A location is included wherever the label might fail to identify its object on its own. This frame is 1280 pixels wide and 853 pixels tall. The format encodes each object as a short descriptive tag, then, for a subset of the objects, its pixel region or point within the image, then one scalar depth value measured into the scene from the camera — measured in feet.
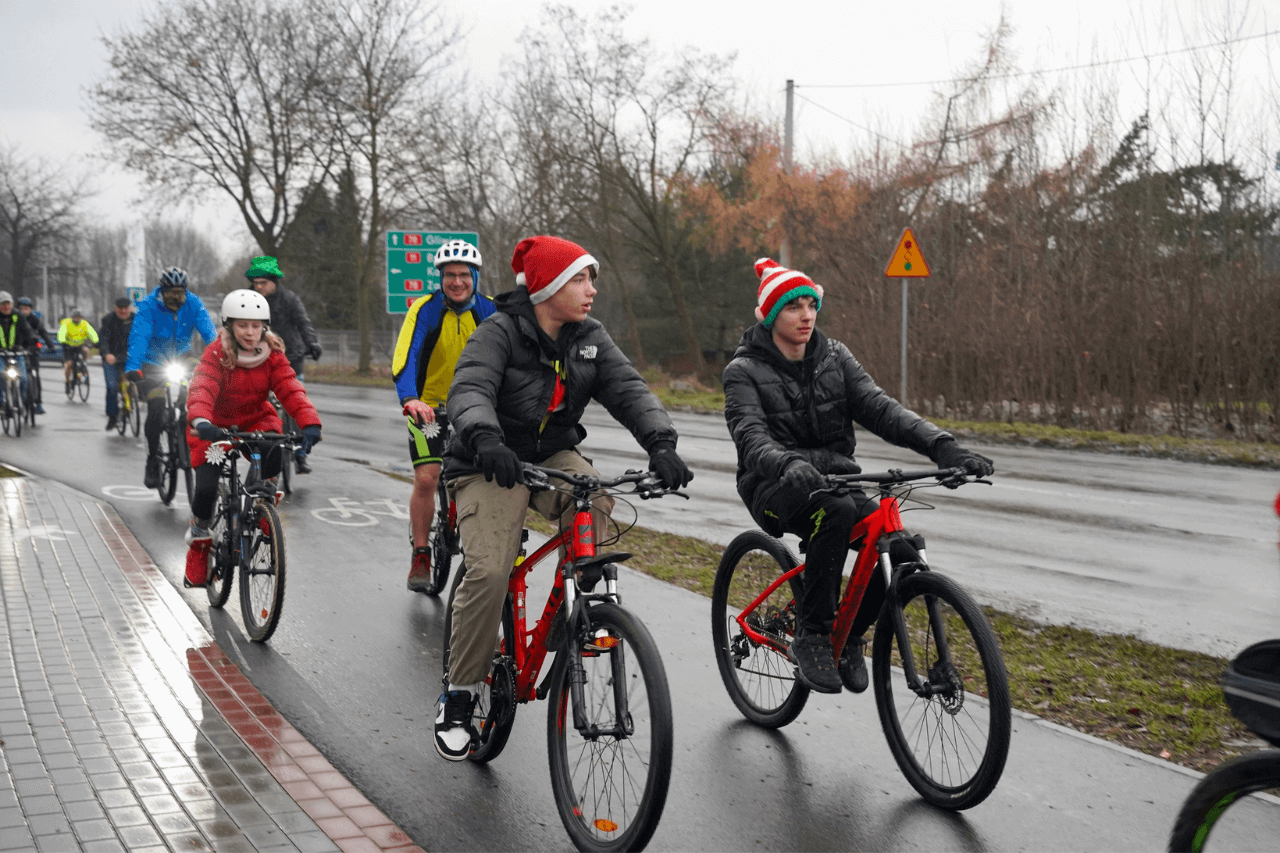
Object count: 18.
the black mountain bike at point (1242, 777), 8.73
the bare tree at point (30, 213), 187.52
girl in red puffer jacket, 21.66
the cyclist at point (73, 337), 82.43
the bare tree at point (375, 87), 118.93
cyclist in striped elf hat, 14.43
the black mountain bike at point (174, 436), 34.32
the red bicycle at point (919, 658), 12.34
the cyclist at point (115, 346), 55.01
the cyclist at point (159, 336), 33.19
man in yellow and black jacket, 22.80
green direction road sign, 68.54
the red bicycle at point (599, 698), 11.07
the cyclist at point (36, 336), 59.36
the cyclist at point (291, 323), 37.35
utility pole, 91.09
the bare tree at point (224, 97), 114.83
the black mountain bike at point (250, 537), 20.19
